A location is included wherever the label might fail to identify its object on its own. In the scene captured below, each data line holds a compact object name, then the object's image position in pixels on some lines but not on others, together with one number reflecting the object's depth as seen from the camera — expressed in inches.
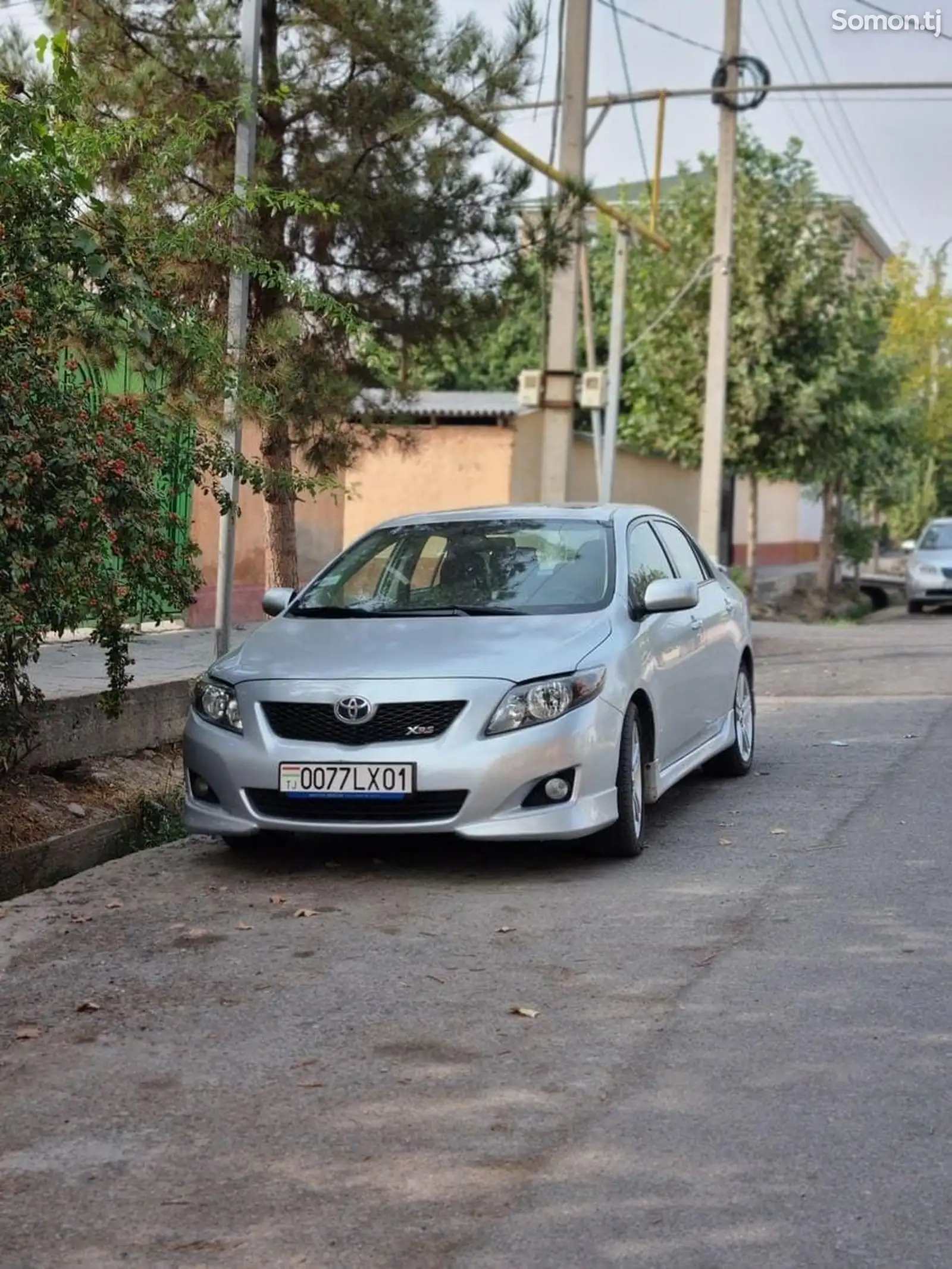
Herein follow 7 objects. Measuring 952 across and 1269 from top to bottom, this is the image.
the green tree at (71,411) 261.4
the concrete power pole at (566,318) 613.3
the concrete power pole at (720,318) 866.1
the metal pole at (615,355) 775.1
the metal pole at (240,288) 392.5
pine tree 443.2
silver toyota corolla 274.5
